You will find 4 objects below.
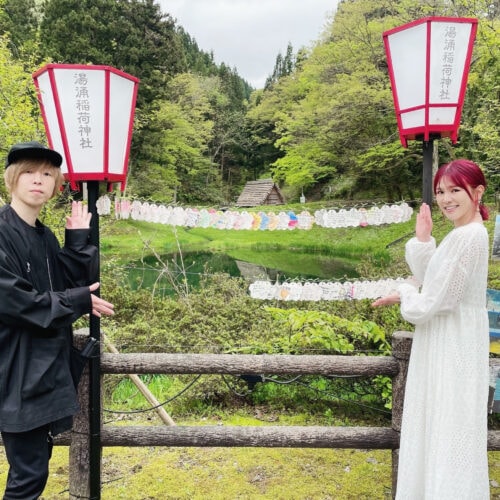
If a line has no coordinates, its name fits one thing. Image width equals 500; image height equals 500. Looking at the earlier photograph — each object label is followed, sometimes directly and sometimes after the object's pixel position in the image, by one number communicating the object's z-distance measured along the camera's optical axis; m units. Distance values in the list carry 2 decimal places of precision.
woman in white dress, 1.74
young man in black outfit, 1.67
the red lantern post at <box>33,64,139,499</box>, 2.04
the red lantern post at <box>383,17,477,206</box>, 2.10
